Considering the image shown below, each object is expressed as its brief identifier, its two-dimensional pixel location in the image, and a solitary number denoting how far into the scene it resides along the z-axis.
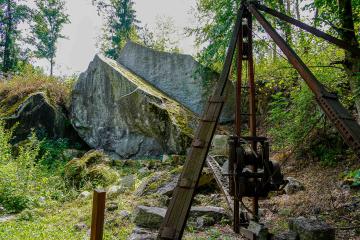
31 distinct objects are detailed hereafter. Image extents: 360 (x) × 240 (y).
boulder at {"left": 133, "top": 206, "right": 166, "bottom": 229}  5.14
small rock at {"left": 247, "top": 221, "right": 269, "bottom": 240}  4.16
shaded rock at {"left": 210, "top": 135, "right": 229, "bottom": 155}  9.73
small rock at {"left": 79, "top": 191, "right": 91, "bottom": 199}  7.97
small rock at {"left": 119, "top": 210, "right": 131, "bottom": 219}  5.86
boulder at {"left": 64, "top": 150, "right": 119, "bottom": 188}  8.95
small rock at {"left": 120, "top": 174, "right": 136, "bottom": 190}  8.15
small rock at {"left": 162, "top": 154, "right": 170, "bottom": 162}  9.98
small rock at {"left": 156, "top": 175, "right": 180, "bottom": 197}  6.86
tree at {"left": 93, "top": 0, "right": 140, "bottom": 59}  30.19
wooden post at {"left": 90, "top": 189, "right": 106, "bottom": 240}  1.84
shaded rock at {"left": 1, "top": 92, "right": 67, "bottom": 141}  13.41
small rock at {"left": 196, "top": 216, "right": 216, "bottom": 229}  5.18
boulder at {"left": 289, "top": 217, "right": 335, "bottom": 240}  3.72
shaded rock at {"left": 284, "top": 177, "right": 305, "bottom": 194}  6.64
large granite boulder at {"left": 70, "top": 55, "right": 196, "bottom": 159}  11.13
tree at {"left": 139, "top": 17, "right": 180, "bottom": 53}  26.58
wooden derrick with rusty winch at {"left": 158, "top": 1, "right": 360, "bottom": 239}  1.58
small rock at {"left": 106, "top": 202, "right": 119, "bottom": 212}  6.47
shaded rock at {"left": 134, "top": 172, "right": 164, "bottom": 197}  7.35
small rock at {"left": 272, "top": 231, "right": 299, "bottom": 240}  4.02
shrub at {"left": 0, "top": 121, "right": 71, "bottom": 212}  7.22
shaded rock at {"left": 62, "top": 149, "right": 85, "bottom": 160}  12.62
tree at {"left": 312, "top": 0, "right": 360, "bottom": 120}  4.58
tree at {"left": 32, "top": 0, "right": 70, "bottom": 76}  28.17
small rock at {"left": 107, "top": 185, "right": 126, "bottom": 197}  7.64
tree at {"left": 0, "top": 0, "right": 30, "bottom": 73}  24.11
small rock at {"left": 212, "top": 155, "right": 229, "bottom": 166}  8.70
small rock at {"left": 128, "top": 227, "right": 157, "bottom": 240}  4.54
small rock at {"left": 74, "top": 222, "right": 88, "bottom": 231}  5.58
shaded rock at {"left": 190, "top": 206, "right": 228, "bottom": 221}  5.51
